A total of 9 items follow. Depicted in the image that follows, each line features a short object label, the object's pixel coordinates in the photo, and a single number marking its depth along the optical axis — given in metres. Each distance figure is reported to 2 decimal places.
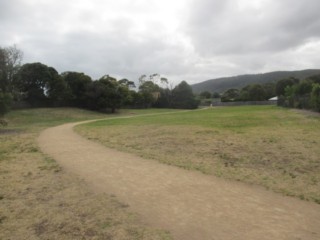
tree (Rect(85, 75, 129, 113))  36.06
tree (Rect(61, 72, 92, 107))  36.11
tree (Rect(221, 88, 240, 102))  85.18
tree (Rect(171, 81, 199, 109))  59.97
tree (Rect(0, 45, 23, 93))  29.00
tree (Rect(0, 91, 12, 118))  16.93
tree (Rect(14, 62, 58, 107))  30.83
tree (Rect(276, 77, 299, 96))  70.97
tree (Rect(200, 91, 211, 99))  99.39
